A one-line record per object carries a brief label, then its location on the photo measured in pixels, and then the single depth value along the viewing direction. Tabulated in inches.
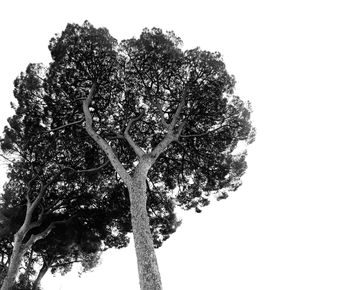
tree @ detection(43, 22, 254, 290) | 339.9
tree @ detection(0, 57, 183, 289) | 364.2
